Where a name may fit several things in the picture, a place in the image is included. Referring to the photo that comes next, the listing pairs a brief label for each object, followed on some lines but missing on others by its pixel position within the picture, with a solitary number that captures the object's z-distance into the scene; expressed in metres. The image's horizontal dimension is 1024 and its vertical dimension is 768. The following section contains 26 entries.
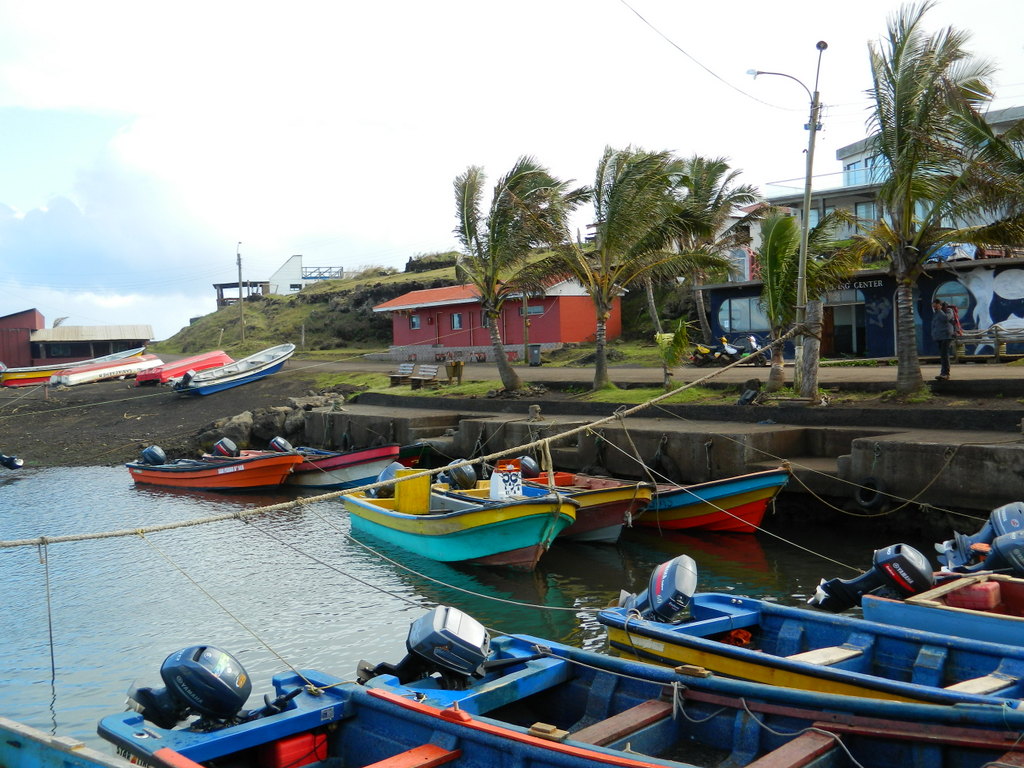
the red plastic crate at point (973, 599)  7.78
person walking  18.19
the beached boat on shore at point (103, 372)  45.28
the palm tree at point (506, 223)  24.20
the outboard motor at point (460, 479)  17.08
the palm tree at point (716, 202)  33.00
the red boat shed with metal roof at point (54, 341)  60.22
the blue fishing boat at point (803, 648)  6.13
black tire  14.59
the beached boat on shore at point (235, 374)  38.28
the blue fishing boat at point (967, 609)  7.12
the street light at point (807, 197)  17.80
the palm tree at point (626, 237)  22.61
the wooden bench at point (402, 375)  33.58
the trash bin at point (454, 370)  31.47
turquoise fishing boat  13.86
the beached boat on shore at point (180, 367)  42.53
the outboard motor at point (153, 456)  26.14
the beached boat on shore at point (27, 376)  48.66
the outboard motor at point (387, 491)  17.06
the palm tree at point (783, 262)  19.94
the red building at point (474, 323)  39.69
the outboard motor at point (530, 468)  17.70
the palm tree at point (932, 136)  15.87
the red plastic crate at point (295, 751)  6.05
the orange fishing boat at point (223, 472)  23.72
